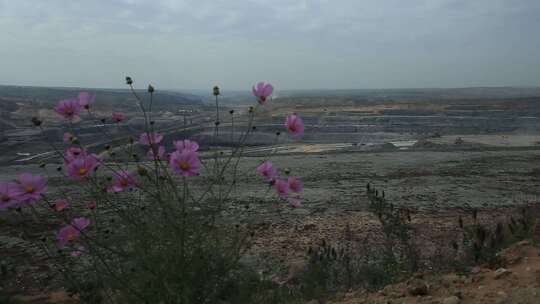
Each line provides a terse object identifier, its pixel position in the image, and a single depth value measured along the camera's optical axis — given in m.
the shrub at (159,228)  1.83
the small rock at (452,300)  2.29
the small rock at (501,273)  2.63
